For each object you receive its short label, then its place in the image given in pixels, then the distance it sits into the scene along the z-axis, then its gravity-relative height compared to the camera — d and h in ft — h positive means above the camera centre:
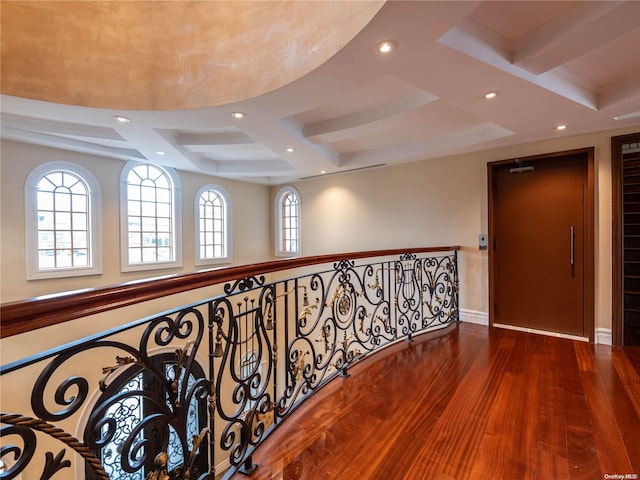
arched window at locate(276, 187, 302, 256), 20.52 +1.27
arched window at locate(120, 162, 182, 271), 14.69 +1.29
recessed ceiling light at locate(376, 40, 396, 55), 5.58 +3.76
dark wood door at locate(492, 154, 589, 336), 10.82 -0.31
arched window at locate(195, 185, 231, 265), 17.90 +0.96
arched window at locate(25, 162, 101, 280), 12.04 +0.93
